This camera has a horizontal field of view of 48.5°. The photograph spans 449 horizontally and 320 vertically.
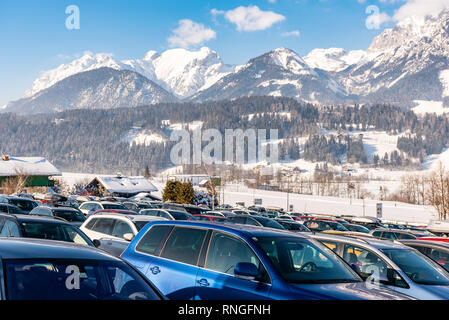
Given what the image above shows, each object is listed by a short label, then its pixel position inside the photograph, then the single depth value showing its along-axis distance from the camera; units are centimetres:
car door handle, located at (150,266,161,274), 707
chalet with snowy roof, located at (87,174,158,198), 7994
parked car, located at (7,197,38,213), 2621
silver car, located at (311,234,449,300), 699
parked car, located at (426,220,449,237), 2016
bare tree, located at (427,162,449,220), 5206
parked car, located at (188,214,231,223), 2054
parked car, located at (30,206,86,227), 1844
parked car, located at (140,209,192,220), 2088
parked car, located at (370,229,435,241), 1988
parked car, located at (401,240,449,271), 1026
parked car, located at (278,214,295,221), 3862
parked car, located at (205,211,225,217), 2640
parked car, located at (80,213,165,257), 1192
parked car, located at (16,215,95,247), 1028
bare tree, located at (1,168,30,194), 6762
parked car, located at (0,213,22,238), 1027
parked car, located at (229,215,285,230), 2066
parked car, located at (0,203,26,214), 2117
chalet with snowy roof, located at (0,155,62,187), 7600
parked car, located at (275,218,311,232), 2308
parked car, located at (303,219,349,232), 2518
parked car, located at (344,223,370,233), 2676
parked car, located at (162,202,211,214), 2899
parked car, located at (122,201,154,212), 3299
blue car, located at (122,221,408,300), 552
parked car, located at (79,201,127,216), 2789
